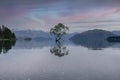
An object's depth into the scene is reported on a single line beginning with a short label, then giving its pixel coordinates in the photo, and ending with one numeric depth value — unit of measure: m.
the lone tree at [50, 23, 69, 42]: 78.08
